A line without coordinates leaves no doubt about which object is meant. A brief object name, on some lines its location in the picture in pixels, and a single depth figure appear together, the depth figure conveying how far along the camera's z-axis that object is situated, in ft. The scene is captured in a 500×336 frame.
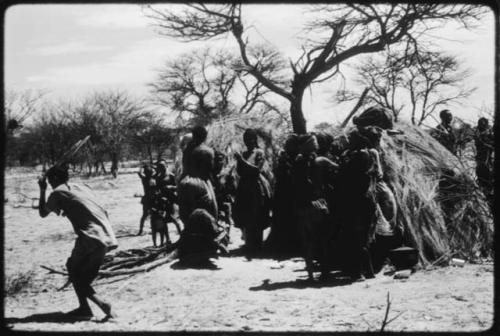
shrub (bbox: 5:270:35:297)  23.27
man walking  18.10
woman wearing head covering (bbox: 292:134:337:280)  23.12
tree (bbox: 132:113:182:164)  143.73
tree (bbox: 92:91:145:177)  137.26
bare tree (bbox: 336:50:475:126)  86.79
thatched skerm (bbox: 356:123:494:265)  25.44
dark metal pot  24.13
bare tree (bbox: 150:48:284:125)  133.39
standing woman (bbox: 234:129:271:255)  29.50
